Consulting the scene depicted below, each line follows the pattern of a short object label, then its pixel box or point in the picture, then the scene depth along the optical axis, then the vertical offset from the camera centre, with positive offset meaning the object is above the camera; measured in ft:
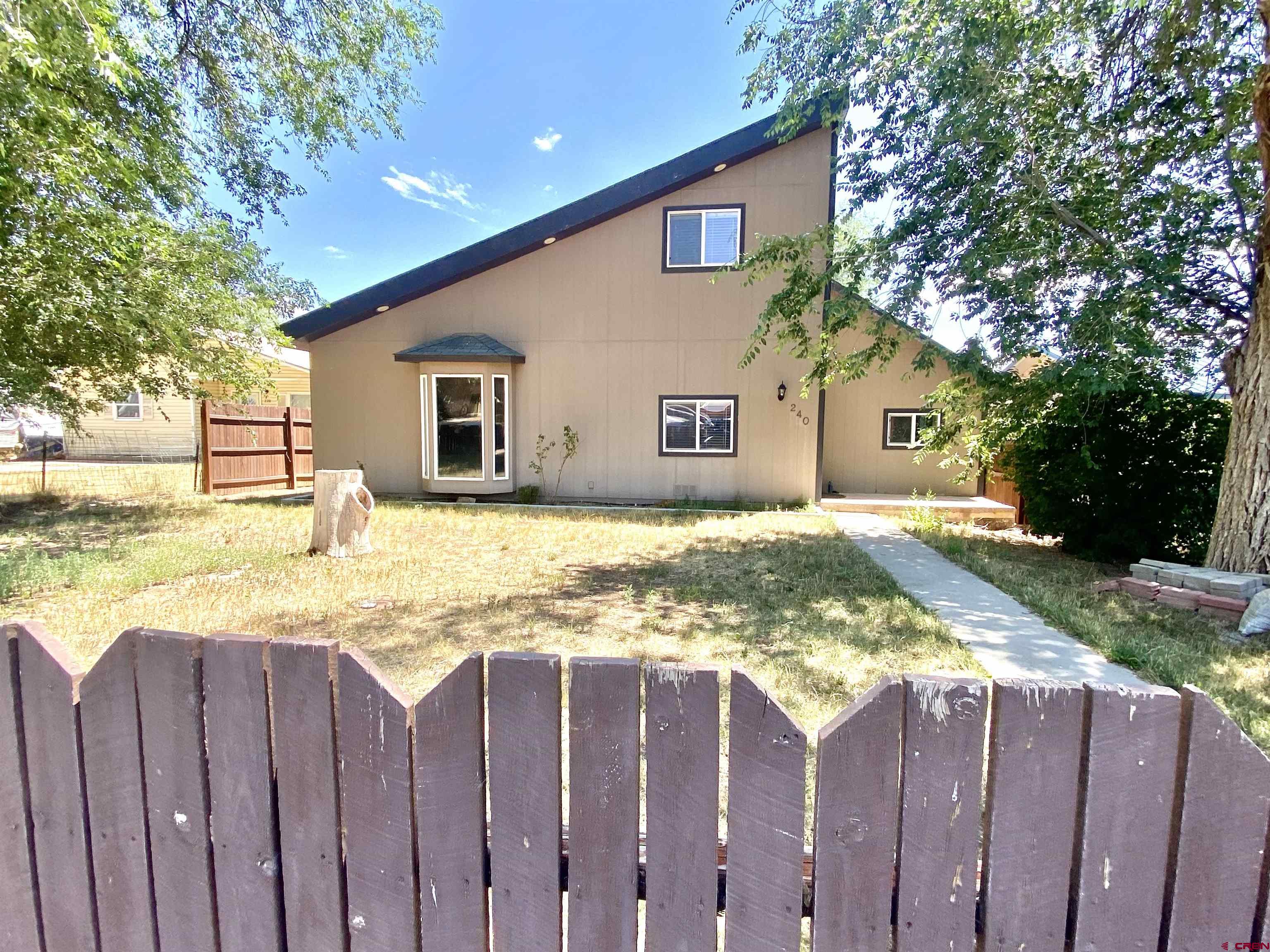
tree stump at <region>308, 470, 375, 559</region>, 17.90 -2.81
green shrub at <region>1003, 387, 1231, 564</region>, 17.90 -1.14
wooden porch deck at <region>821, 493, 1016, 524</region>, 28.96 -3.80
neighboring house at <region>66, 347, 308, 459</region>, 57.88 +0.38
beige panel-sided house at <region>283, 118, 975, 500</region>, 29.66 +4.45
